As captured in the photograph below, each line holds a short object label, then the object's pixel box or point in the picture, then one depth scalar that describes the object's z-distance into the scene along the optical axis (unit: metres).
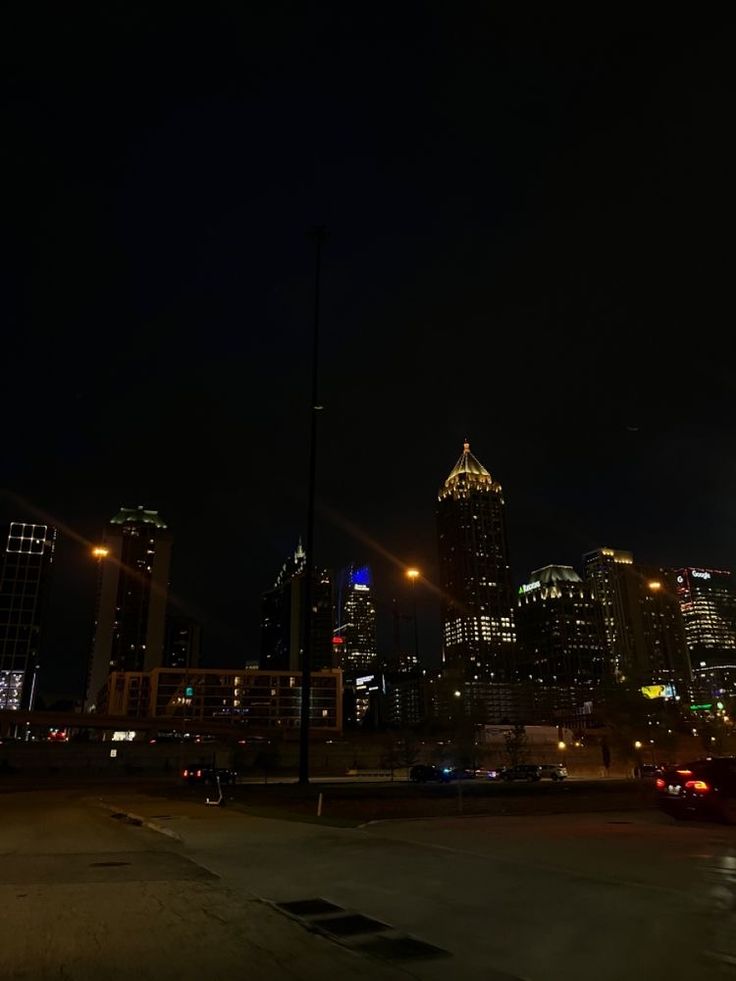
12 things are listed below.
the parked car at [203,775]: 48.23
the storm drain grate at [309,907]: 8.27
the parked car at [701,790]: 17.80
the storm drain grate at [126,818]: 21.62
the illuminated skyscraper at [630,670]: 72.48
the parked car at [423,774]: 57.25
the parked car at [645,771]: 49.93
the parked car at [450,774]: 58.52
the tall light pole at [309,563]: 27.02
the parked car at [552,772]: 59.62
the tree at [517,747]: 72.75
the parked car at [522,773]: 56.31
